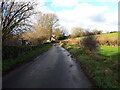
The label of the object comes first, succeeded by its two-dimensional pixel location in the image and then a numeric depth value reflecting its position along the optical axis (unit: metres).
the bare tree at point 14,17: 10.58
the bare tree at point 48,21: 43.57
